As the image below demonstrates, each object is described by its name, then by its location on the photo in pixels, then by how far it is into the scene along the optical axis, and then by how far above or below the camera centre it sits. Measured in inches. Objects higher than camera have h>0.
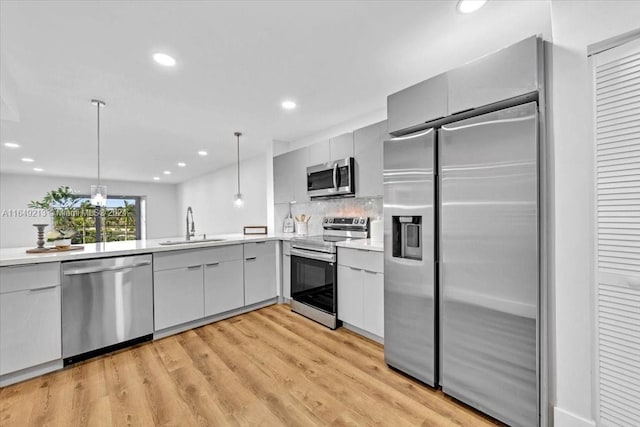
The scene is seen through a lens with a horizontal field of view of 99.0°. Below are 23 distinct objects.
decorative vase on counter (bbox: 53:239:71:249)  98.9 -10.9
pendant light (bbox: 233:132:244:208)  158.7 +8.0
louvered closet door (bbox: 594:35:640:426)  48.7 -4.2
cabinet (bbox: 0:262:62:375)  79.3 -31.0
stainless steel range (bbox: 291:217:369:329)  117.3 -26.5
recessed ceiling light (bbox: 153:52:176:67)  80.5 +46.6
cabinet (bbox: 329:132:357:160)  126.5 +31.4
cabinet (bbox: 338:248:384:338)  100.4 -30.3
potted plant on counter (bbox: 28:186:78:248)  99.6 -7.2
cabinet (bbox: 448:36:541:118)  56.8 +30.4
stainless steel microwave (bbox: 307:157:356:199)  125.6 +16.0
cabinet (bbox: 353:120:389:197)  114.0 +23.1
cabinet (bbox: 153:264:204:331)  109.8 -35.0
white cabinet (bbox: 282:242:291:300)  146.3 -31.3
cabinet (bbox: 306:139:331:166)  138.2 +30.7
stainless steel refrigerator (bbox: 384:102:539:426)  58.3 -12.2
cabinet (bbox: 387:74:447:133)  71.8 +30.3
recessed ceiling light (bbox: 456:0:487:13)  61.3 +47.1
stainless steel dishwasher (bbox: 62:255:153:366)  89.8 -32.5
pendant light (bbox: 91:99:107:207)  109.0 +7.8
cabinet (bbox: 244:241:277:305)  139.0 -31.3
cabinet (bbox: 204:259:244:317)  124.5 -35.0
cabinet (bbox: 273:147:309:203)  151.3 +20.9
